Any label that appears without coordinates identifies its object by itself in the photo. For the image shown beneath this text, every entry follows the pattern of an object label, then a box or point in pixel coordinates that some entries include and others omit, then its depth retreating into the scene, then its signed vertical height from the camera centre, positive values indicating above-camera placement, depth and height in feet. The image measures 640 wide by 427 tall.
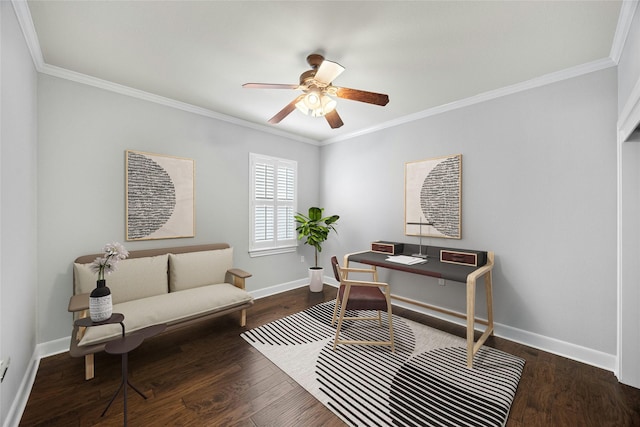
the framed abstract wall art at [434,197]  10.27 +0.70
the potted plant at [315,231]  14.02 -0.97
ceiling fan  6.61 +3.33
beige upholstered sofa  6.81 -2.78
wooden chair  8.02 -2.80
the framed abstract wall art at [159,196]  9.44 +0.66
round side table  5.02 -2.68
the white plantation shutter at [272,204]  13.14 +0.48
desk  7.28 -1.88
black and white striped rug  5.72 -4.40
